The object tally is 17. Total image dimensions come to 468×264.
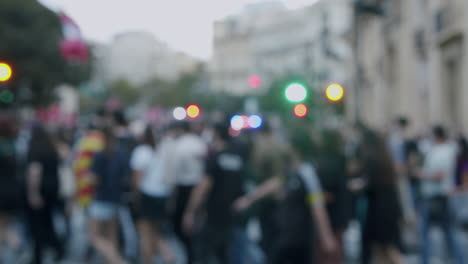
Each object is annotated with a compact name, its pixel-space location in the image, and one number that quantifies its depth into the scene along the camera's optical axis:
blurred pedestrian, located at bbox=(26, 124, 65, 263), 11.35
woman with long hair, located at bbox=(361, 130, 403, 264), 9.21
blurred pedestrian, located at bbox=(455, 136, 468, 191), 11.20
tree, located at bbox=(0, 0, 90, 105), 55.62
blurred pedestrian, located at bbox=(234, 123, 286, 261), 11.08
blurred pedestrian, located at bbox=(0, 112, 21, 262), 10.44
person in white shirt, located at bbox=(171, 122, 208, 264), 11.50
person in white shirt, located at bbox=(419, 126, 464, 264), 11.46
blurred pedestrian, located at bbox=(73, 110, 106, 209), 11.85
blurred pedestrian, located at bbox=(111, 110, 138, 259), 11.36
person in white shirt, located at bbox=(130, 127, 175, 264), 11.61
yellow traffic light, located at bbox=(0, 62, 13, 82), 14.02
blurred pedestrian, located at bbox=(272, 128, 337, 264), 8.41
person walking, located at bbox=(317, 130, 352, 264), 8.70
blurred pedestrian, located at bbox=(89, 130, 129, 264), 11.11
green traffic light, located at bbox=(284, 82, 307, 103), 13.20
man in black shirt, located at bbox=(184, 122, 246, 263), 10.86
